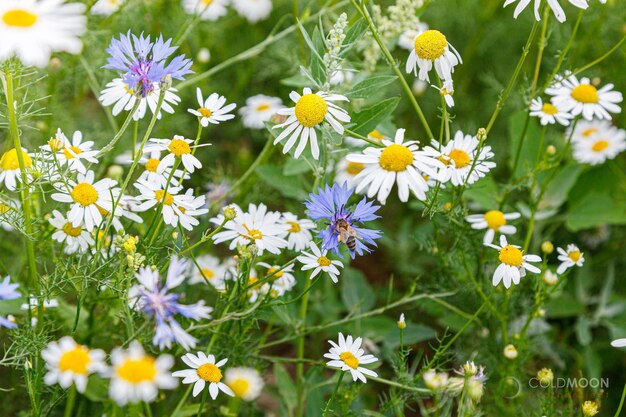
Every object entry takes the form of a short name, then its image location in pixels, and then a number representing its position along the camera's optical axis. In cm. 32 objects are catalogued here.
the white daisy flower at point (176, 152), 95
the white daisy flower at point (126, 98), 95
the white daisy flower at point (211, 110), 96
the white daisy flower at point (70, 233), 96
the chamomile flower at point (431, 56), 96
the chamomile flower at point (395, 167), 93
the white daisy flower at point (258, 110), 114
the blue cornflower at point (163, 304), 86
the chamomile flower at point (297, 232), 99
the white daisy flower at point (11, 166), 96
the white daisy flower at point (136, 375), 83
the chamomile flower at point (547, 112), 101
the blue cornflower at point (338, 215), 93
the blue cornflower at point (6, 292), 88
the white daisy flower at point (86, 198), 94
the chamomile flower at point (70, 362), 85
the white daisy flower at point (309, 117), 94
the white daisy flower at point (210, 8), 119
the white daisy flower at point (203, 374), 93
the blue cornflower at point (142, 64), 92
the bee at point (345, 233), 93
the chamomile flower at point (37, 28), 86
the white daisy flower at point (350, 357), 94
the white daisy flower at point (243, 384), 92
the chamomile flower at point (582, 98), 102
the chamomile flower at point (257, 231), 97
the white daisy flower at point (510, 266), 96
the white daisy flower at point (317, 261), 95
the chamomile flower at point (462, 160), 97
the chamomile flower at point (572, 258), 99
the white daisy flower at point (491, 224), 102
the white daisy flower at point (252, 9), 127
